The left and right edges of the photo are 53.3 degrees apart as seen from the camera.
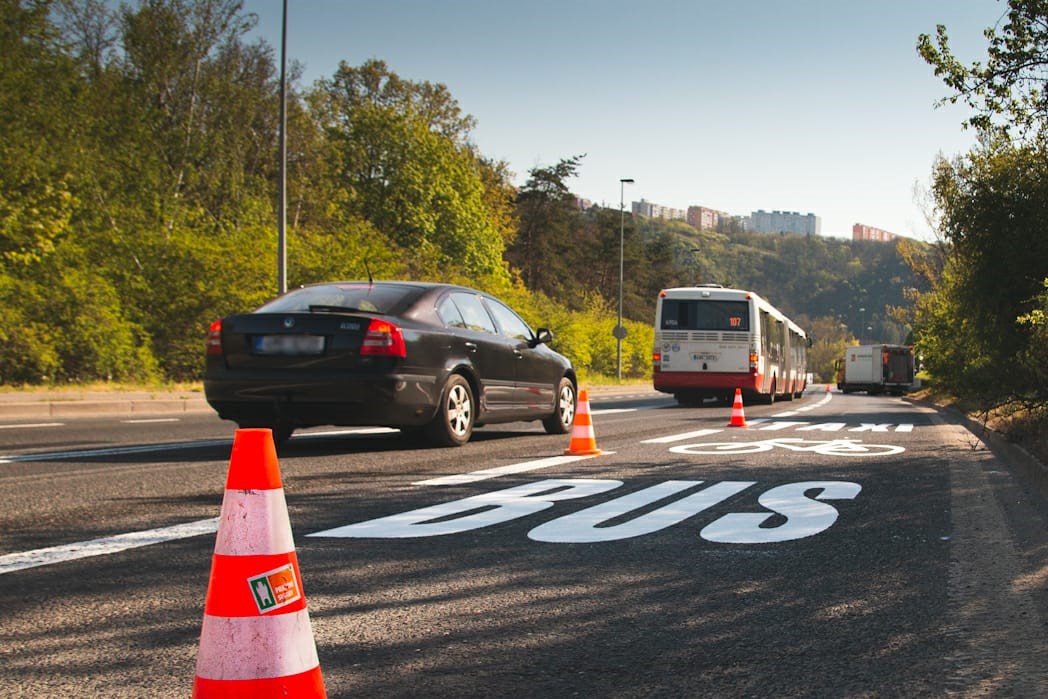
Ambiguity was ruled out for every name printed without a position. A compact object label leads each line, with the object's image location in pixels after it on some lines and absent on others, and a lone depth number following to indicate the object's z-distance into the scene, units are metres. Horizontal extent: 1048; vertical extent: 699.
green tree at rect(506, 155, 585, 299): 77.00
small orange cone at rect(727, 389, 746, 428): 15.99
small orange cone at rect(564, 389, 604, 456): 10.10
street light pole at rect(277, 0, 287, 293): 22.31
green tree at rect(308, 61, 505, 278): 53.78
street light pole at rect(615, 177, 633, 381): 46.57
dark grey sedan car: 9.08
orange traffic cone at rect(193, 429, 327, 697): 2.38
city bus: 27.97
